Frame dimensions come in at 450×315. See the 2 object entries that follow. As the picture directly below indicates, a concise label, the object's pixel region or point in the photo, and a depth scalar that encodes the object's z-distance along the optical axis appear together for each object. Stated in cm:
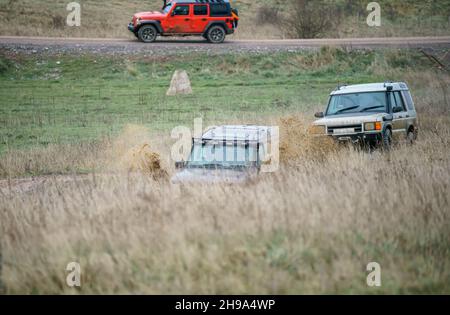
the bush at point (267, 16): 4600
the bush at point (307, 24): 4003
